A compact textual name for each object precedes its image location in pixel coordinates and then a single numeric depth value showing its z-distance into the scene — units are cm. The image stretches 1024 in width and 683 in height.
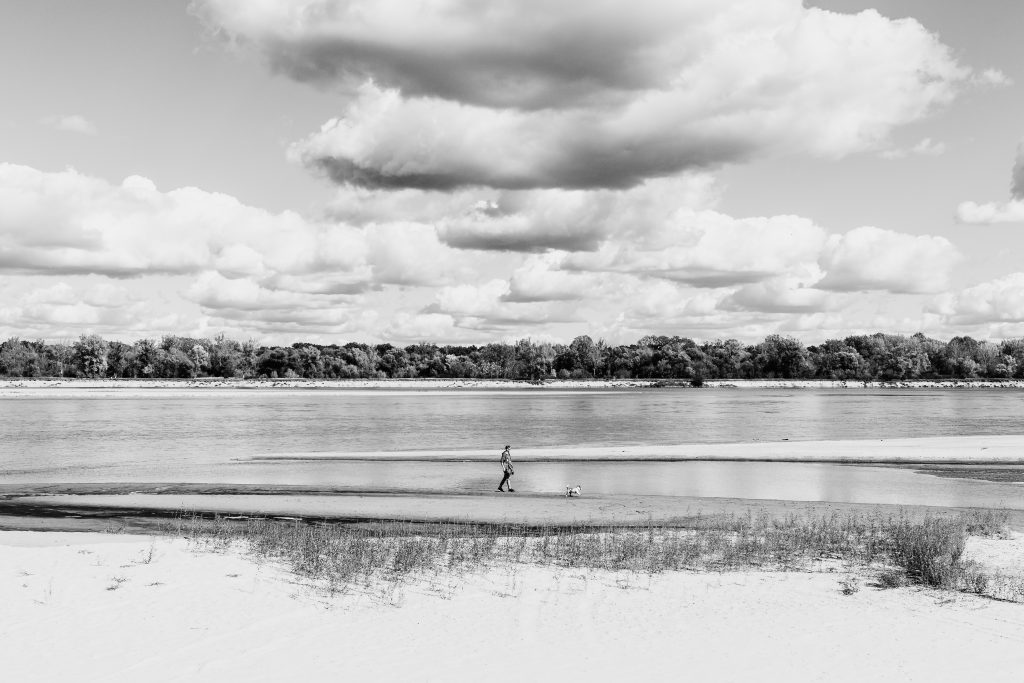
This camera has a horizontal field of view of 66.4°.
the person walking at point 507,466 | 3372
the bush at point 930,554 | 1603
